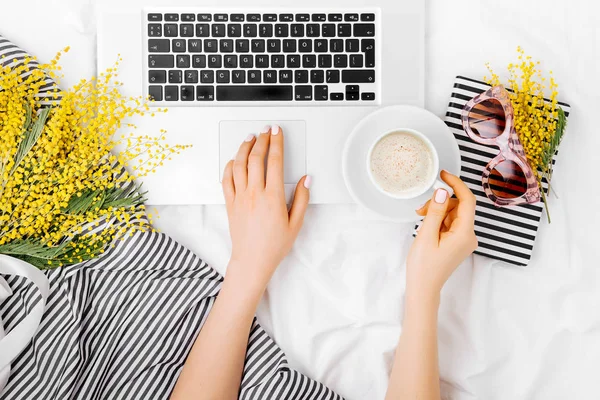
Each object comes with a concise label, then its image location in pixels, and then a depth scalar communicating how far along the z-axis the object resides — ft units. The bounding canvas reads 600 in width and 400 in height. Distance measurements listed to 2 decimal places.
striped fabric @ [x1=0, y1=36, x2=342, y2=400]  3.04
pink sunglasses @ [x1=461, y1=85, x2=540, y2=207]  3.04
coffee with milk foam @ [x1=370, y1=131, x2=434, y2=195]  2.96
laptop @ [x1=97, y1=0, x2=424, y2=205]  3.02
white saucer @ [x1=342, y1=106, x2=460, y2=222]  2.99
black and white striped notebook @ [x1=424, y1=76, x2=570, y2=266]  3.21
